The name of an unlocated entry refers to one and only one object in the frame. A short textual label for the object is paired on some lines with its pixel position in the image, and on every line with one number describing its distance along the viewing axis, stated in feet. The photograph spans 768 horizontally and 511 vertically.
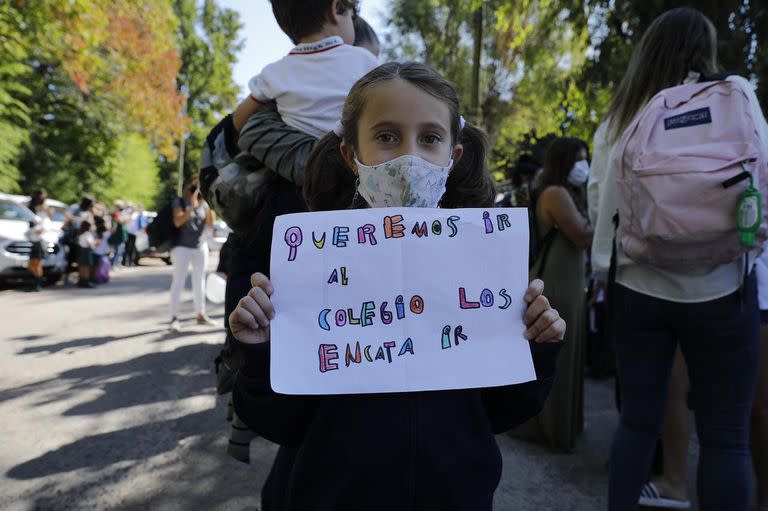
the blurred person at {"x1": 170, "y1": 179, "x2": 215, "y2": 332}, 21.97
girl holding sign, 3.75
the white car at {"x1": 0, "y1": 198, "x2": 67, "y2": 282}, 31.48
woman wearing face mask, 10.77
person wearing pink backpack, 5.91
